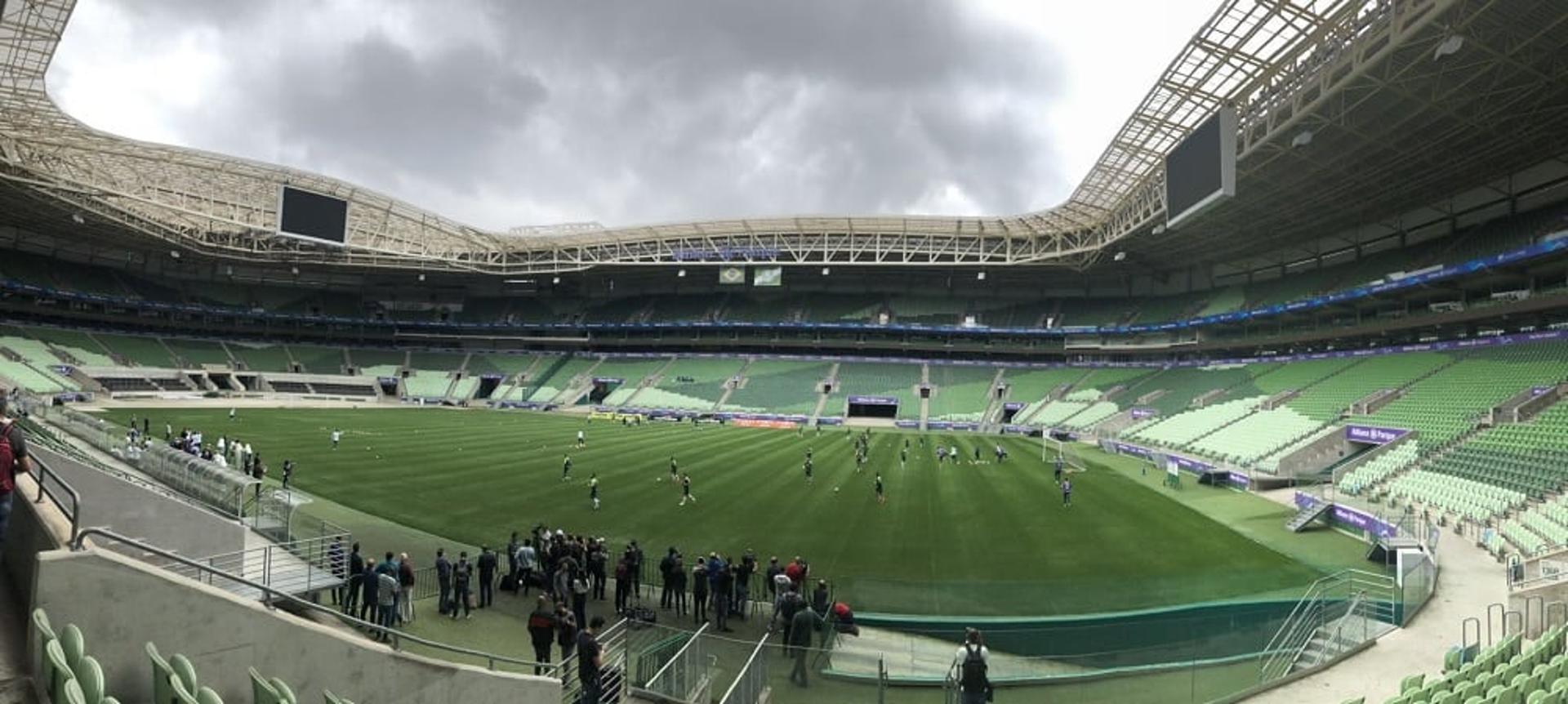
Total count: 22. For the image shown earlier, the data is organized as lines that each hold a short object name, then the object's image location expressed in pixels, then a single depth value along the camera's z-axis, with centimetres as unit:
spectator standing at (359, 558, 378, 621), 1106
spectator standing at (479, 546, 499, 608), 1346
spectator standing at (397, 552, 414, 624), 1207
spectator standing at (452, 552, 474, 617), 1255
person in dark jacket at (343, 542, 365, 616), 1140
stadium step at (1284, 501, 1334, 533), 2150
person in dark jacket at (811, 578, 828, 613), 1234
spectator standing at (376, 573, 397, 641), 1122
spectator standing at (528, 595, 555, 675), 986
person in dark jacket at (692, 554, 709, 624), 1271
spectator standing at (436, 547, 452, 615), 1265
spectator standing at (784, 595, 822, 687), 1035
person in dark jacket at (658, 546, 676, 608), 1330
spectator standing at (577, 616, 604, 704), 832
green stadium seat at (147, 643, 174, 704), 479
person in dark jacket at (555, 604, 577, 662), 1002
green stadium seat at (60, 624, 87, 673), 460
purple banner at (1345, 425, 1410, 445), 2808
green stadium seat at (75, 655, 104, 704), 413
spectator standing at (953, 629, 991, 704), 857
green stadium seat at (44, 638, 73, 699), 407
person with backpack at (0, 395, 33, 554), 573
